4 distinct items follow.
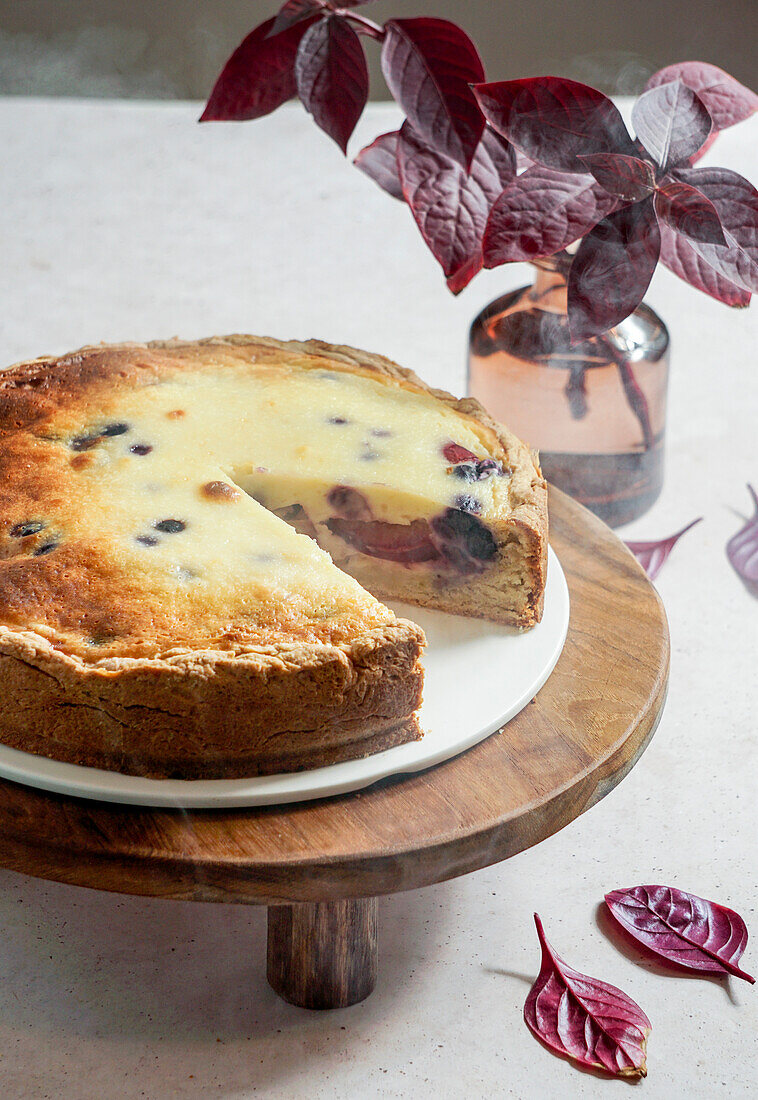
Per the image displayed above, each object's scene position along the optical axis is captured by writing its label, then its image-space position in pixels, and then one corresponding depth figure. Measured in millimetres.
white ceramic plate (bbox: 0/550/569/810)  1173
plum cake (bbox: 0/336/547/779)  1185
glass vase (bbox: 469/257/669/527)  1457
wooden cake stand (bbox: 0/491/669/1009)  1151
